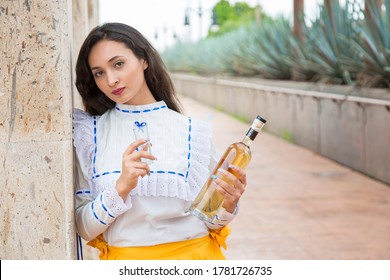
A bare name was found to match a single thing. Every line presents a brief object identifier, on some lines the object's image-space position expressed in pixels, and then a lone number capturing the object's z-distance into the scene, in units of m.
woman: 2.49
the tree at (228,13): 73.66
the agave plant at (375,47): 9.81
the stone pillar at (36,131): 2.35
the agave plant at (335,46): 11.22
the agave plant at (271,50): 15.38
